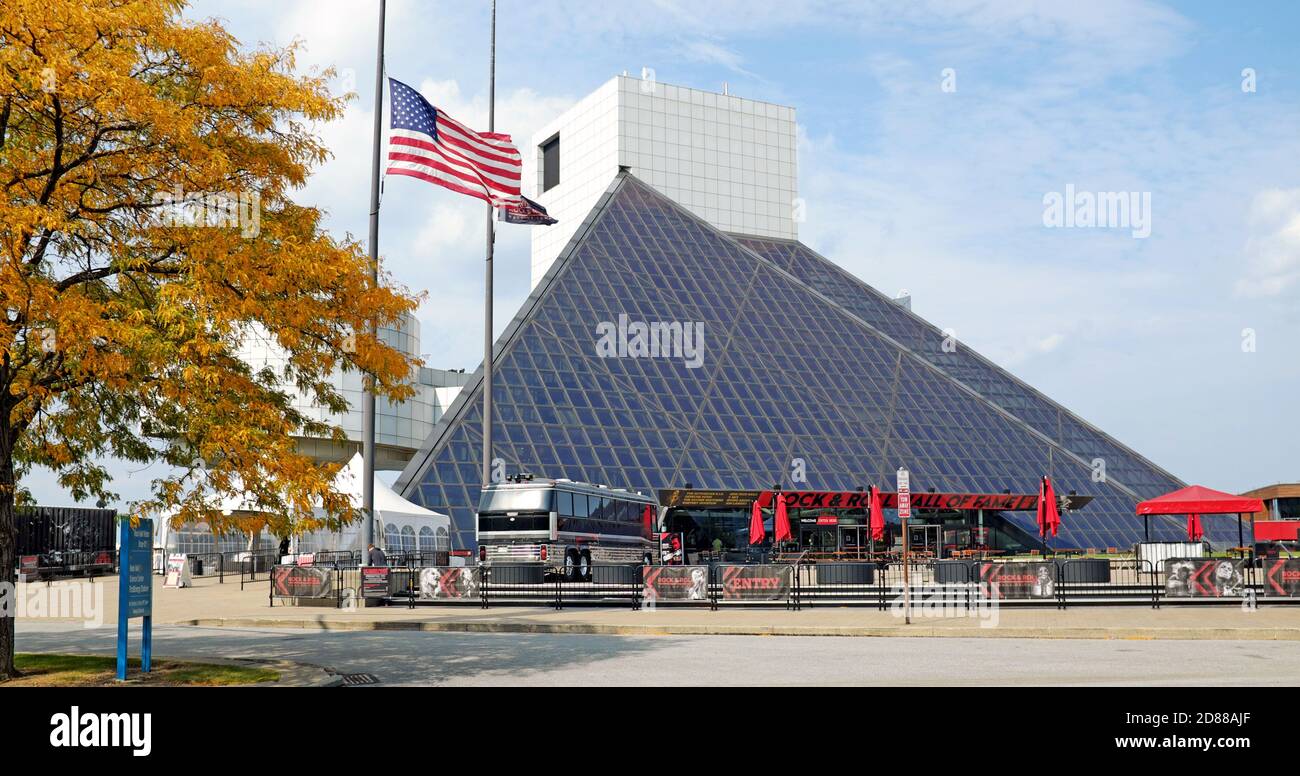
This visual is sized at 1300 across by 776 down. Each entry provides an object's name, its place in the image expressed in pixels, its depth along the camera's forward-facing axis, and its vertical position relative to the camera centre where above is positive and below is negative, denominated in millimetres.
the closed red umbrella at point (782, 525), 40375 -817
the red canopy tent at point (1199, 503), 37812 -140
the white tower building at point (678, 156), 87688 +27587
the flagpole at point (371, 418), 27344 +2061
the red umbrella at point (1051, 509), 34719 -264
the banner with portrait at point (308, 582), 29703 -2008
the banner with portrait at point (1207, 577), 26328 -1805
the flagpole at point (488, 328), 34438 +5403
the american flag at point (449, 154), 27922 +9236
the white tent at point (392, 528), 37406 -801
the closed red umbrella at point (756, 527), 39781 -867
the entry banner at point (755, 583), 27906 -1994
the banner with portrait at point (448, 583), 29391 -2047
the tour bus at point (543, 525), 36844 -717
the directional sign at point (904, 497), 23578 +93
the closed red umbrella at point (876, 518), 36503 -535
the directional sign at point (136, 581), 13938 -948
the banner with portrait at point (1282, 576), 25438 -1741
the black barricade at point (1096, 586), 26953 -2148
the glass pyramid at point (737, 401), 47250 +4990
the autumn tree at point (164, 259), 12672 +3032
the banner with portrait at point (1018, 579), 26422 -1860
